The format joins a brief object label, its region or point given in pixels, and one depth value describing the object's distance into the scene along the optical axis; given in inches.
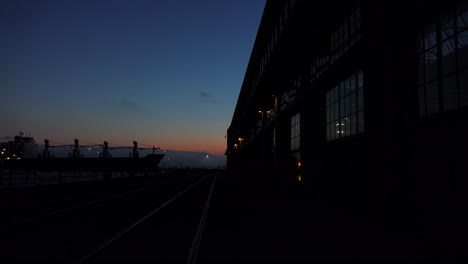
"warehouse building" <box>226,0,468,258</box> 322.7
